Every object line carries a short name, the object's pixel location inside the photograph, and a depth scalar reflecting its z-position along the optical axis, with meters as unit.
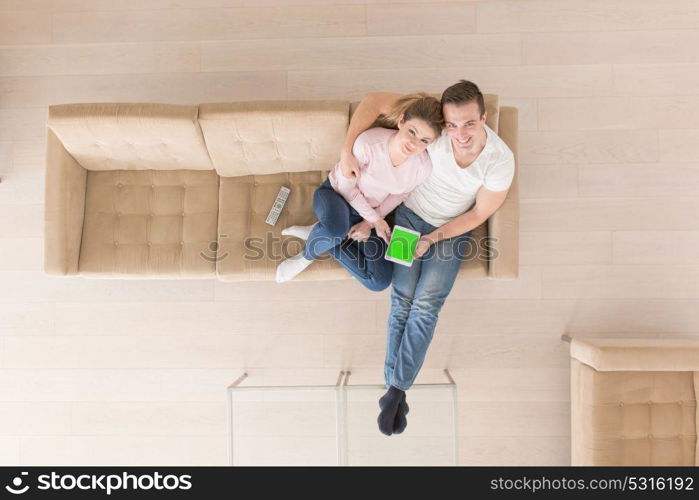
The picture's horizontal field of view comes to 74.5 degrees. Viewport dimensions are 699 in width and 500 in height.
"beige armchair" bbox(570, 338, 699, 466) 2.12
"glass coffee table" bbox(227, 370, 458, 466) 2.15
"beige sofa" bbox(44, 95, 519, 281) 1.97
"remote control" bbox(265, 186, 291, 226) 2.21
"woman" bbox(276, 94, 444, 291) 1.70
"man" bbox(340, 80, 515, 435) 1.78
